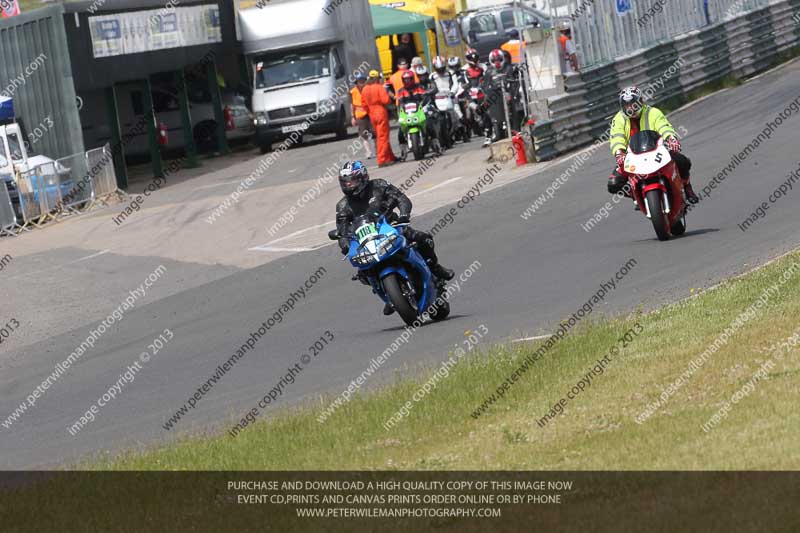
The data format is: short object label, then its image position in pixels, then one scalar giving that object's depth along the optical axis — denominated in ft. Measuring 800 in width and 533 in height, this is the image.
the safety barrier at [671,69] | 83.61
